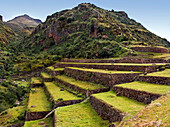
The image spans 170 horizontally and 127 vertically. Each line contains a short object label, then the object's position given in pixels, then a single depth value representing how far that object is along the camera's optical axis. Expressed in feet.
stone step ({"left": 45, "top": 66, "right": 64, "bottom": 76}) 96.35
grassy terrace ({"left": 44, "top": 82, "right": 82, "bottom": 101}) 50.66
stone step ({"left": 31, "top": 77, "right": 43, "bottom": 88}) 94.37
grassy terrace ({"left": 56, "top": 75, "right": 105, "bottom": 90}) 50.97
